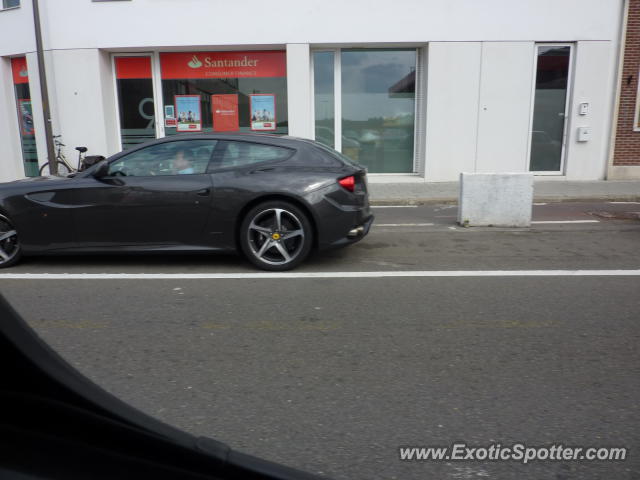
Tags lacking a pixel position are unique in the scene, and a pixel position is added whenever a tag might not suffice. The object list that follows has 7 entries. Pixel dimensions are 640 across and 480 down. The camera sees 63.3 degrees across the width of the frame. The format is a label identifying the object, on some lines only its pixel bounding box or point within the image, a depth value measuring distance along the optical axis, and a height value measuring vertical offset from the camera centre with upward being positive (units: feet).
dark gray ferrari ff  18.69 -2.46
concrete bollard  26.78 -3.33
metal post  37.83 +2.90
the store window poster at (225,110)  45.34 +2.12
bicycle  42.86 -2.10
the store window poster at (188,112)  45.65 +2.00
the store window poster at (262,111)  45.29 +2.02
